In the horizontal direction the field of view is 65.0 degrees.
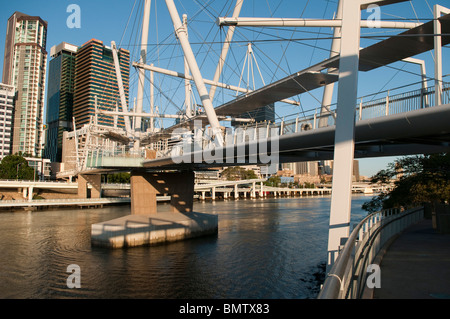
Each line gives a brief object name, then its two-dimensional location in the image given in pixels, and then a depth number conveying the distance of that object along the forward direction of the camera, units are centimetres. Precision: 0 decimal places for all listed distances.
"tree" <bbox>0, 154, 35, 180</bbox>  8106
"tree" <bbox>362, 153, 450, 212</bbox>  2081
